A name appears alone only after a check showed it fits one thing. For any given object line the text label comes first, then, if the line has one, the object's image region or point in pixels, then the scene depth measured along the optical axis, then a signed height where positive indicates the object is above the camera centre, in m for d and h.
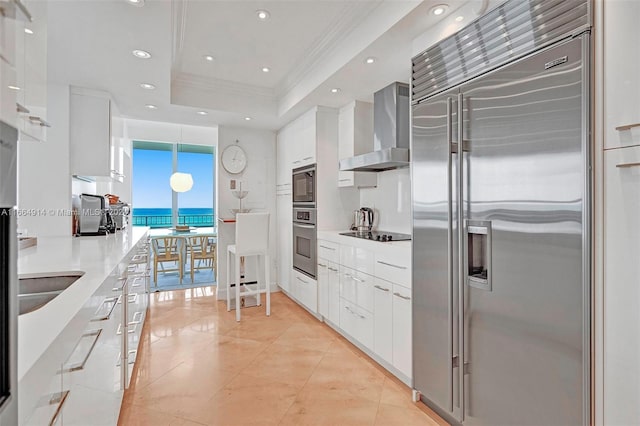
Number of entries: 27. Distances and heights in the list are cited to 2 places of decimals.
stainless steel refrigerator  1.28 -0.13
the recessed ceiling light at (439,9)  1.82 +1.15
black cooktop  2.90 -0.22
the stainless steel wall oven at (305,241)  3.71 -0.34
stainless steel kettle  3.56 -0.07
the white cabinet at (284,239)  4.35 -0.37
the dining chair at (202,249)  5.25 -0.63
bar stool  3.65 -0.30
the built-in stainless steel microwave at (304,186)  3.75 +0.32
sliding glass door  6.29 +0.61
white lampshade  5.57 +0.52
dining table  5.21 -0.37
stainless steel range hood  2.91 +0.82
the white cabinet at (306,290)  3.65 -0.92
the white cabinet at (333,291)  3.18 -0.78
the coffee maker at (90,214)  2.87 -0.02
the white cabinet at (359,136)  3.51 +0.83
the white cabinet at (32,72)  0.75 +0.36
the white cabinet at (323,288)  3.41 -0.80
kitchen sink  1.38 -0.33
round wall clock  4.52 +0.75
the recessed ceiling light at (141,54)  2.27 +1.12
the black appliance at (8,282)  0.54 -0.12
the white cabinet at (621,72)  1.12 +0.50
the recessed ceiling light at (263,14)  2.41 +1.48
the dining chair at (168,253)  5.00 -0.65
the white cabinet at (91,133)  2.90 +0.72
